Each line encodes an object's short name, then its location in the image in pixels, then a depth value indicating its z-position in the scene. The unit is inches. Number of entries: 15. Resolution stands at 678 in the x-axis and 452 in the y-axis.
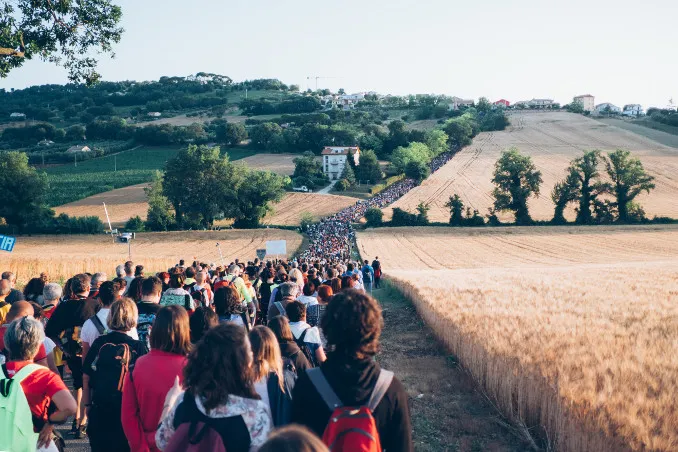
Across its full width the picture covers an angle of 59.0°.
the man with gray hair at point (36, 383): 174.2
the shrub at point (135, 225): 2458.9
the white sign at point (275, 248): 1133.7
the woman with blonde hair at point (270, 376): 167.5
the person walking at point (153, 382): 180.7
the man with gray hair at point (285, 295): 299.9
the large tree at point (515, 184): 2596.0
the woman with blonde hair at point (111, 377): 202.1
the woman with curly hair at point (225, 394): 142.9
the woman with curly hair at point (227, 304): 277.0
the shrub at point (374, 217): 2536.9
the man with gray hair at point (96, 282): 371.6
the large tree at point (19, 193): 2294.5
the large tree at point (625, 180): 2524.6
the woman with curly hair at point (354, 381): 139.8
